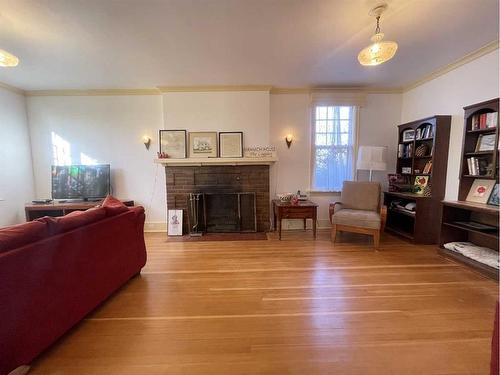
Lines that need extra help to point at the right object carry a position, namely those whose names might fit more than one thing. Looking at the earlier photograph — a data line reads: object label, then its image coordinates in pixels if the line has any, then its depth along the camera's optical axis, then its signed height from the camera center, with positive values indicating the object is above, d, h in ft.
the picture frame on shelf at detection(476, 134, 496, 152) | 8.63 +1.03
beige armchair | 10.60 -2.16
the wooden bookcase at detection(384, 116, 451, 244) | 10.61 -0.31
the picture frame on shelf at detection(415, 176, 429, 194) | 11.43 -0.74
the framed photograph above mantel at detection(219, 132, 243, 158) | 13.17 +1.51
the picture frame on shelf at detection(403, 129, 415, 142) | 12.18 +1.86
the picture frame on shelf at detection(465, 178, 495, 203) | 8.93 -0.89
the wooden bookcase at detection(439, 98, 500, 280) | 8.30 -1.46
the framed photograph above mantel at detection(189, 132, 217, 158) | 13.20 +1.40
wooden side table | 11.78 -2.20
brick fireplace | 13.30 -1.48
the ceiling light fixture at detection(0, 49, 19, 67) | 7.09 +3.52
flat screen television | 12.90 -0.68
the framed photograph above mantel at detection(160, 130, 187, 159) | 13.17 +1.52
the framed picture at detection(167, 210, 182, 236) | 13.23 -3.15
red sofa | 4.20 -2.41
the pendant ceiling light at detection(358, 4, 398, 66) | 6.46 +3.54
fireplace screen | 13.48 -2.59
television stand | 12.16 -2.03
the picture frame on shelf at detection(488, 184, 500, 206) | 8.44 -1.06
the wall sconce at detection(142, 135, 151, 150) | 13.46 +1.71
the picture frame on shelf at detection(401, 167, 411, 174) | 12.53 -0.07
